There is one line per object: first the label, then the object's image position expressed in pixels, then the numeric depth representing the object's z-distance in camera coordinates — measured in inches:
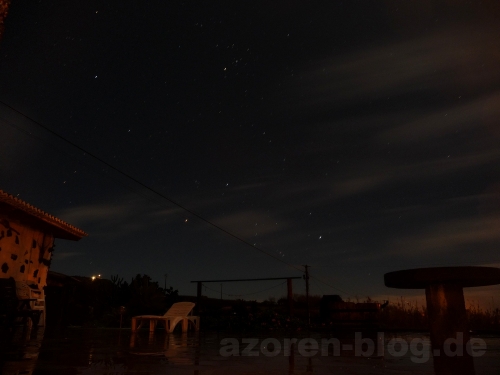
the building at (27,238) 401.4
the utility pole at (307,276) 786.5
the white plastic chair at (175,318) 377.1
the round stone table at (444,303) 162.7
